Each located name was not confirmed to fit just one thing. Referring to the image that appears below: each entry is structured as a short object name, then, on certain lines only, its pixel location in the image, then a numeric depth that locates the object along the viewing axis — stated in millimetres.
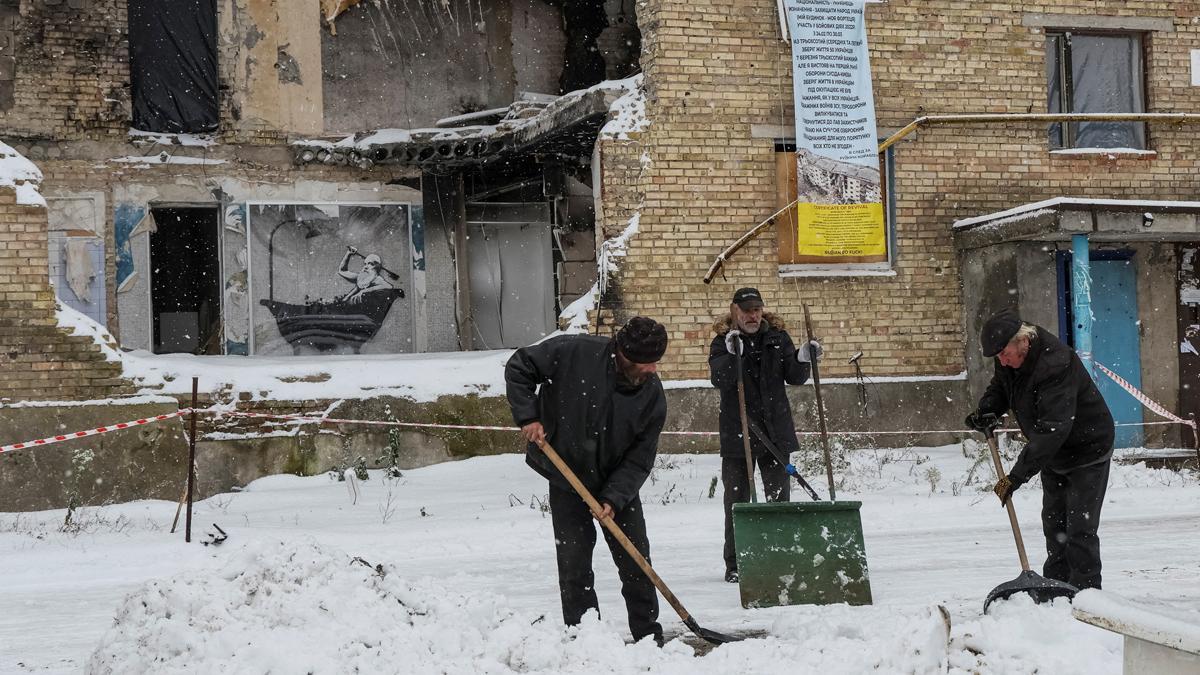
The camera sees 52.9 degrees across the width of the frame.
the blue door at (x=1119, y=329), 14180
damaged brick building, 13188
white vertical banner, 13281
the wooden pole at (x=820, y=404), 7145
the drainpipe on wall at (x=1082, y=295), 12828
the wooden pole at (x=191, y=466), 8672
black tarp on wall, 15180
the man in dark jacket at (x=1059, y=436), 5910
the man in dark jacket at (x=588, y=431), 5375
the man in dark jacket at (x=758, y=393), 7168
